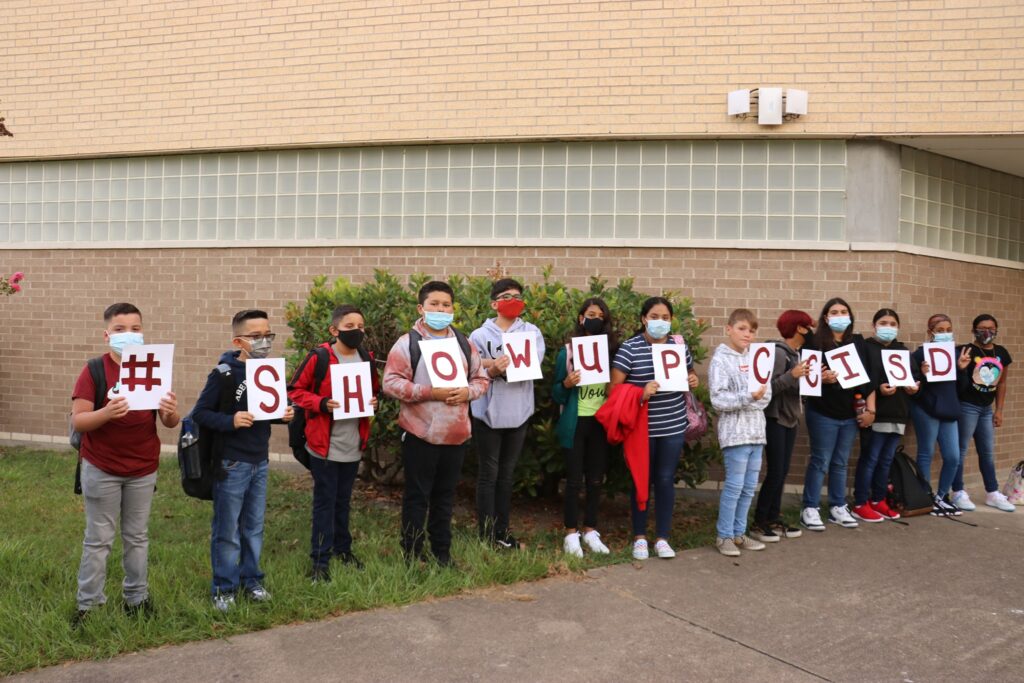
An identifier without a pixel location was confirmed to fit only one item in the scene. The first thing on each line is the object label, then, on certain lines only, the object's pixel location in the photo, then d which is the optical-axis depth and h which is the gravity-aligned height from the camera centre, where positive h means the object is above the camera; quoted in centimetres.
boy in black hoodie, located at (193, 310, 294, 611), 463 -87
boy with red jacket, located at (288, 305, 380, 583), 520 -70
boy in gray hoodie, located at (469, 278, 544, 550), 575 -63
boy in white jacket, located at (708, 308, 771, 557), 611 -67
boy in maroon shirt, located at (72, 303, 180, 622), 428 -77
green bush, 666 +5
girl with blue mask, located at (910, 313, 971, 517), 762 -81
